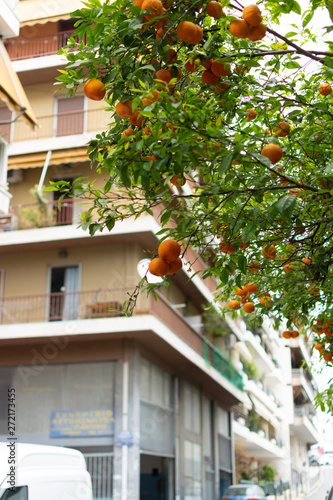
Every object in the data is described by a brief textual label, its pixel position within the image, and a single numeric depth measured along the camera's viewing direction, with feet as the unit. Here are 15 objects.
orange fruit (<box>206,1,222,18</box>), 11.22
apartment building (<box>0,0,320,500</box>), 55.06
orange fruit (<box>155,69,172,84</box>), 11.59
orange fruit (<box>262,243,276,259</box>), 16.25
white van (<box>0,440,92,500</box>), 19.72
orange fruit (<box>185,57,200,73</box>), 11.57
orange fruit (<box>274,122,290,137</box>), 13.64
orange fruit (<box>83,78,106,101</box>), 11.87
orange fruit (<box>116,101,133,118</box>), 11.69
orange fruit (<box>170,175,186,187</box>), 11.79
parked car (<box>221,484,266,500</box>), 69.67
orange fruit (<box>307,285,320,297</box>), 18.06
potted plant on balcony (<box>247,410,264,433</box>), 129.08
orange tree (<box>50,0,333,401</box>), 10.53
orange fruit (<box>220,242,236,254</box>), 13.79
